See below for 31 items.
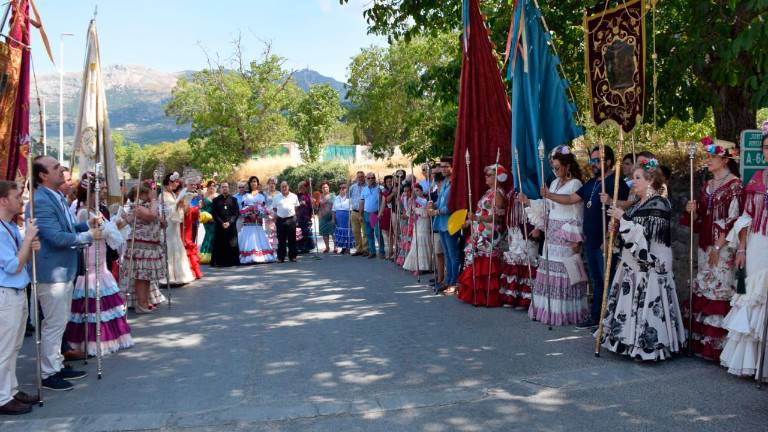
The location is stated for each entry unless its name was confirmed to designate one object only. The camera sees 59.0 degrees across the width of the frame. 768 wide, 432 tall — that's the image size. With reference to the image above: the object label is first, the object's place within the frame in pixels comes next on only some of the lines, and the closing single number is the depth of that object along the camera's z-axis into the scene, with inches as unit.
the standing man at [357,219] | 642.8
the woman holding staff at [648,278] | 244.5
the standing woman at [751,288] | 218.5
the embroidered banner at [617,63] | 272.4
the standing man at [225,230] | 564.7
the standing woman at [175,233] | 452.8
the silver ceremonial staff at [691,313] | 251.1
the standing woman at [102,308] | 272.1
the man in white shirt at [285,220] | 595.8
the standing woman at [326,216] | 695.7
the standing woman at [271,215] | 604.8
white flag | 282.5
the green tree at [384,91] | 1510.8
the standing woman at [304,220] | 664.8
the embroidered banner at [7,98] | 255.8
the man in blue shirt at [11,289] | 205.0
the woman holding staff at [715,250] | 239.6
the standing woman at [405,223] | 523.2
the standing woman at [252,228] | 593.3
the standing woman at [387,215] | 590.2
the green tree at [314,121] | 1606.8
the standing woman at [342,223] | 674.2
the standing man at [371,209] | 610.2
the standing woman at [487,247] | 362.6
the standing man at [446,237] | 407.2
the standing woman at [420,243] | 491.8
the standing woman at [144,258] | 372.5
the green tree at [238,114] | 1568.7
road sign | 238.4
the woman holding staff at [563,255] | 309.9
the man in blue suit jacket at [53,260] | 229.8
